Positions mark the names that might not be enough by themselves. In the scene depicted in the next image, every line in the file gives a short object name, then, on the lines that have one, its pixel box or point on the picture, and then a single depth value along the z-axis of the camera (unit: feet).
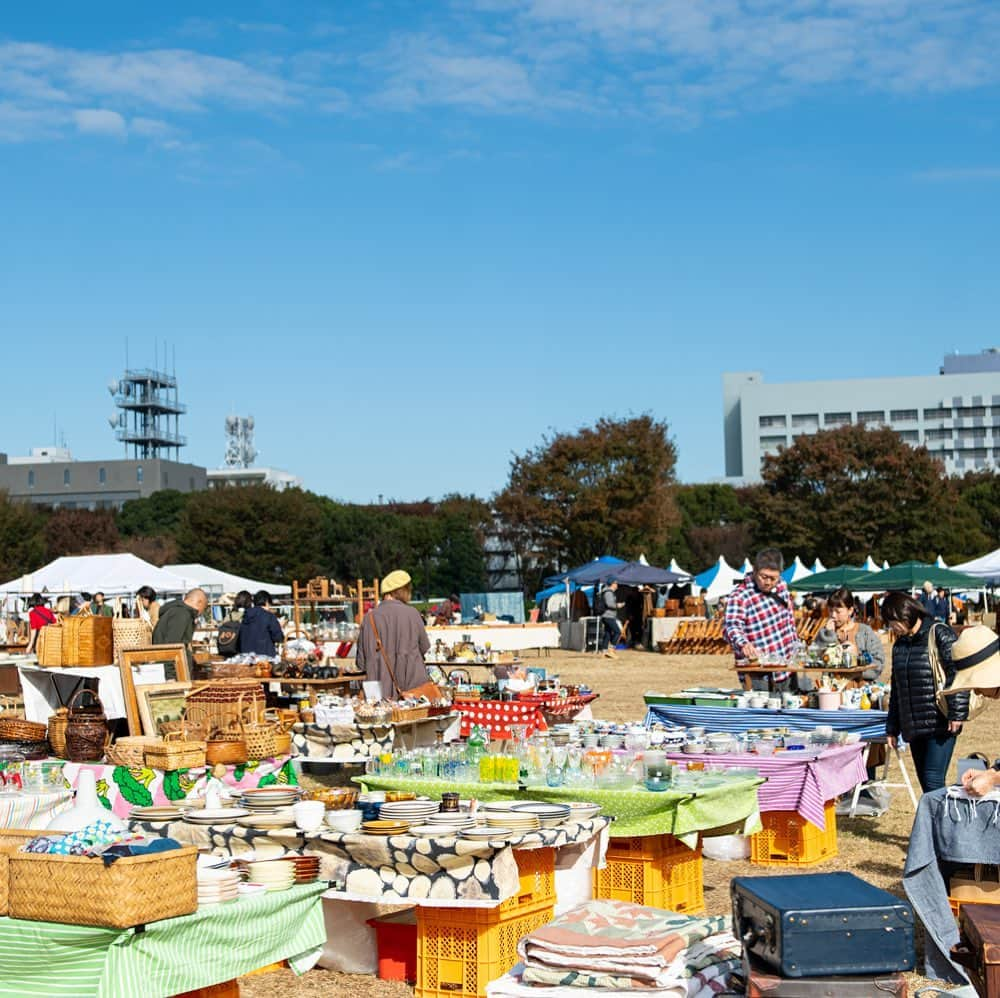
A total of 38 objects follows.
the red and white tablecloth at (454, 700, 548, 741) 32.40
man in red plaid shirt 32.83
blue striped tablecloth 28.45
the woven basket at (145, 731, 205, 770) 23.57
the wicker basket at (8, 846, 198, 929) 12.25
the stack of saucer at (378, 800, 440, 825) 17.56
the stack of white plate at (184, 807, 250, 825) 17.40
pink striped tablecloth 23.35
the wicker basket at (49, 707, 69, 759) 27.14
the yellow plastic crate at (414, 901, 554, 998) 16.33
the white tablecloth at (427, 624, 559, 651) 71.13
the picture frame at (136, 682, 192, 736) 27.07
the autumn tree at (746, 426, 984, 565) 157.99
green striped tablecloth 12.42
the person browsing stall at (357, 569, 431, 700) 31.73
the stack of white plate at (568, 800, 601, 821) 17.99
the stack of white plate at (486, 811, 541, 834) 16.96
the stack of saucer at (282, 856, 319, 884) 15.98
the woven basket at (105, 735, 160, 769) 23.99
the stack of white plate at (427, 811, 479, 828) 16.93
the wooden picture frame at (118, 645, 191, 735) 27.22
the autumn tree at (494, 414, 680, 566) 136.87
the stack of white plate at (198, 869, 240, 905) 13.55
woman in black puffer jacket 23.81
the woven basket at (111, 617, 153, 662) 28.71
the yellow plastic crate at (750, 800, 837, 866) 24.22
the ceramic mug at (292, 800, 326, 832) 17.06
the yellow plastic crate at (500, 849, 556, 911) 16.84
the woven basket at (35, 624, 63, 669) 28.89
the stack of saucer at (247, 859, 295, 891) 15.12
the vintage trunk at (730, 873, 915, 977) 12.50
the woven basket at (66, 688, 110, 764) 26.53
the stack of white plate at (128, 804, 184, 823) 18.04
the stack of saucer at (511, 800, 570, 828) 17.47
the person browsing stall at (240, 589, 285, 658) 44.21
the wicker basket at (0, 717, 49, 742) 28.89
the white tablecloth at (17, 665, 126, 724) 31.14
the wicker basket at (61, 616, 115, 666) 28.63
